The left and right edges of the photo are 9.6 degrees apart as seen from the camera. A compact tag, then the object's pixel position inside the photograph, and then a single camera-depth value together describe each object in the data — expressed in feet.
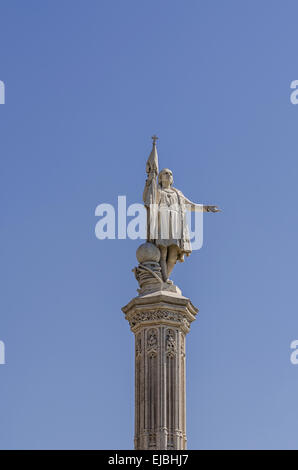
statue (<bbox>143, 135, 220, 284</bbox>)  169.27
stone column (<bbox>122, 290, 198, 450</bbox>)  159.33
